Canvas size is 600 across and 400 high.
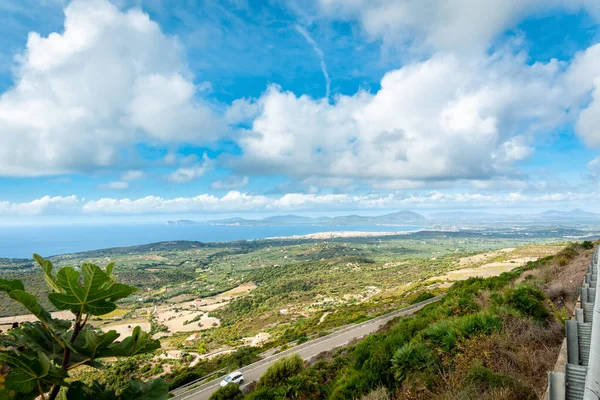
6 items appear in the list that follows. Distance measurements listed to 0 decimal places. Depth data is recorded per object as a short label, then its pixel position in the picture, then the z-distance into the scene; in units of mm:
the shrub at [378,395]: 5903
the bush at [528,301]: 7465
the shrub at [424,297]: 26644
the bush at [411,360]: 6636
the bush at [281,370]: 13047
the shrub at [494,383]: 4312
